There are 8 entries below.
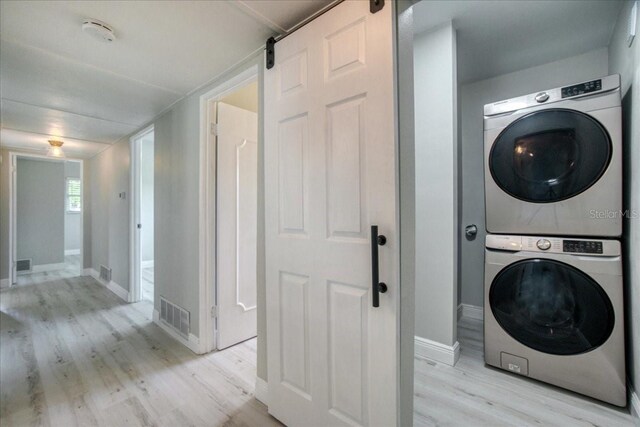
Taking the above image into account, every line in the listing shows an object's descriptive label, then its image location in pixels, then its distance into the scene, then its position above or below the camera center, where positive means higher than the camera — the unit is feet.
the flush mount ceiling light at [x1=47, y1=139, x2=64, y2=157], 12.31 +3.08
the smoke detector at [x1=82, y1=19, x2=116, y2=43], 4.86 +3.35
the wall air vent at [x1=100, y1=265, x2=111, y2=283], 14.17 -2.99
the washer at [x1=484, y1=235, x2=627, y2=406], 5.40 -2.12
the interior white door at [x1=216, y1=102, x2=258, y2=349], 7.95 -0.23
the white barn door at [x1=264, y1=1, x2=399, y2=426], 3.69 -0.06
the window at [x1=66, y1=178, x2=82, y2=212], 23.53 +1.85
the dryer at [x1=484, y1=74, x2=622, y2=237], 5.52 +1.12
